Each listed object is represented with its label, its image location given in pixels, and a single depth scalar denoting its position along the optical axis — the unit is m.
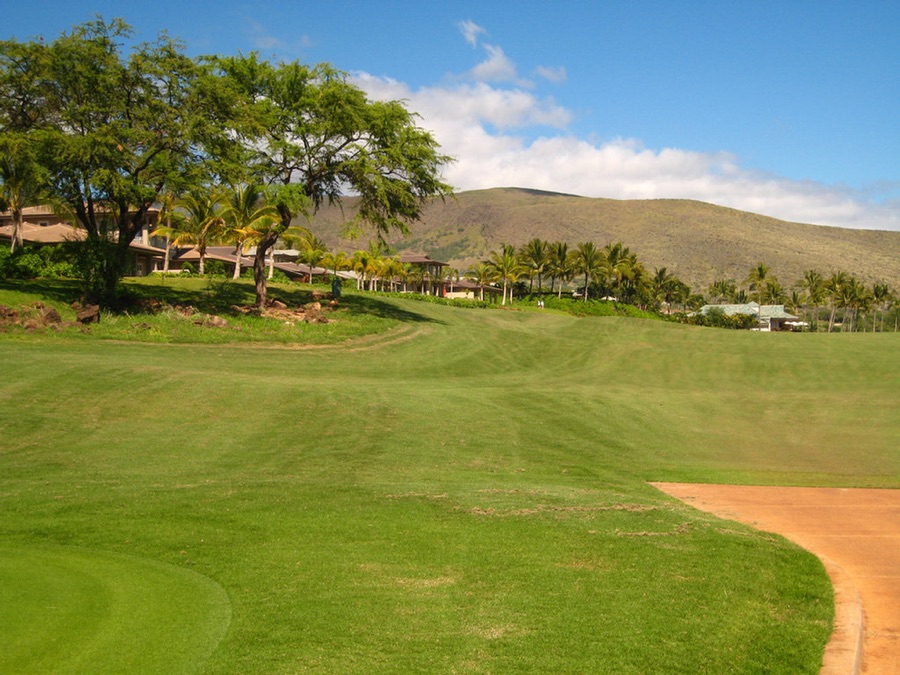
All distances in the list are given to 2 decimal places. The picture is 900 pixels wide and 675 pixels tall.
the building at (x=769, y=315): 132.62
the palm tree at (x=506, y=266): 106.69
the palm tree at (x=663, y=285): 140.50
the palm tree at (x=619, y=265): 108.94
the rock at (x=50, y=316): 35.38
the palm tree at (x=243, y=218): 61.03
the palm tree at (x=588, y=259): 112.12
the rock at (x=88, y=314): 36.59
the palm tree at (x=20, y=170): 37.03
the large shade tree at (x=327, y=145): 46.88
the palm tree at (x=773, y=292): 141.41
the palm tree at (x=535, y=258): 114.75
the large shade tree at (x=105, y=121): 38.31
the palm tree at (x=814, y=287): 138.88
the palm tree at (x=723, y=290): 164.12
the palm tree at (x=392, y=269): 107.31
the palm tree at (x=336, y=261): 103.97
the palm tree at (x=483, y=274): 111.31
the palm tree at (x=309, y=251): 79.44
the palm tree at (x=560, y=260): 114.62
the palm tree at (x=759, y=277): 130.25
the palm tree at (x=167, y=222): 71.75
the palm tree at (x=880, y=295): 145.12
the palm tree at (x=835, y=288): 133.88
